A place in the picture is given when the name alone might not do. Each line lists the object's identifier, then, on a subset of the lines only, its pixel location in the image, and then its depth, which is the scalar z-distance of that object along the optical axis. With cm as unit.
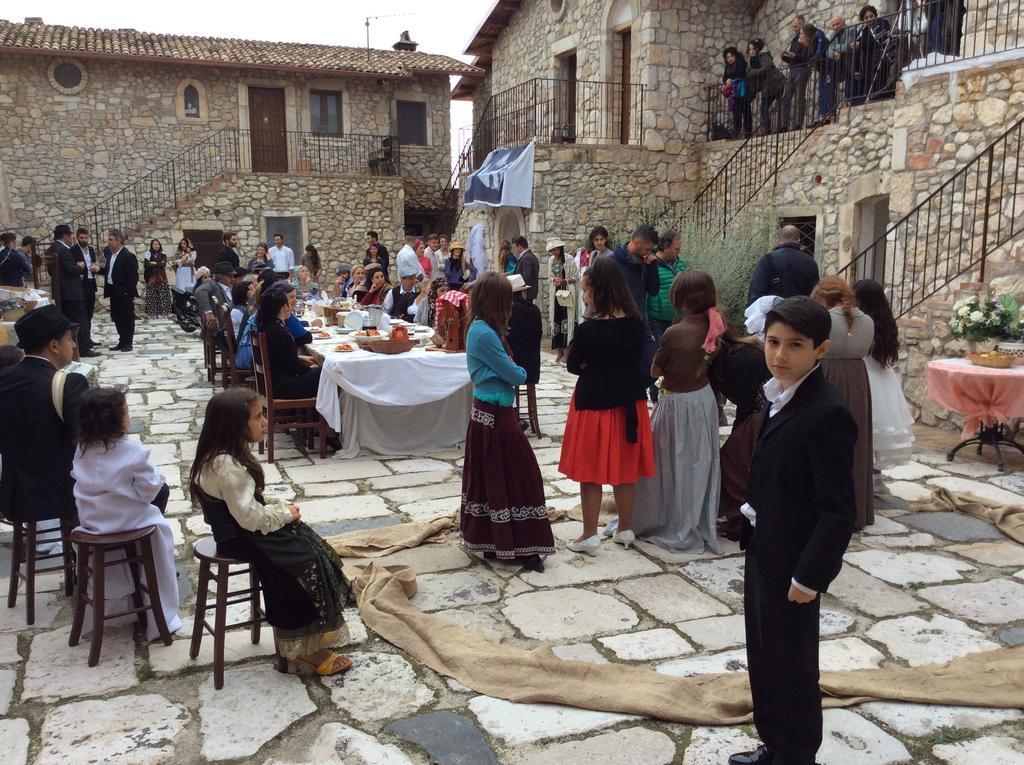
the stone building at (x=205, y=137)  1950
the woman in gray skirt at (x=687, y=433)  446
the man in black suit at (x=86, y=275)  1198
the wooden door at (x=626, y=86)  1464
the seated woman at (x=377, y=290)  1003
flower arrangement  648
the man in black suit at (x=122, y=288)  1227
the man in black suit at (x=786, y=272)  670
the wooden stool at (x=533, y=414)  716
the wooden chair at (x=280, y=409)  647
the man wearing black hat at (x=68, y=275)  1066
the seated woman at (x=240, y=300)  841
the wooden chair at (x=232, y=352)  798
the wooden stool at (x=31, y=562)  373
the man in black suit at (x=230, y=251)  1572
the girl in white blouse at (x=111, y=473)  330
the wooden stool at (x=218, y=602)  317
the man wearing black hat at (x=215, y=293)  938
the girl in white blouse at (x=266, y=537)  306
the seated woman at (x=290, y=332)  674
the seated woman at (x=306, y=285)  1070
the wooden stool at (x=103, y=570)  329
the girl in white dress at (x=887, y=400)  512
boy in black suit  219
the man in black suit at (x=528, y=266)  1023
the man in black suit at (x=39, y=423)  356
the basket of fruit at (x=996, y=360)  621
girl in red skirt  424
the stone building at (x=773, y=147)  768
